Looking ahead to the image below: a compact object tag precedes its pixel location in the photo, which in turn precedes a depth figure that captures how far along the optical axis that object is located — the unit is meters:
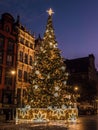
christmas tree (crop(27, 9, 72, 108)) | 15.94
